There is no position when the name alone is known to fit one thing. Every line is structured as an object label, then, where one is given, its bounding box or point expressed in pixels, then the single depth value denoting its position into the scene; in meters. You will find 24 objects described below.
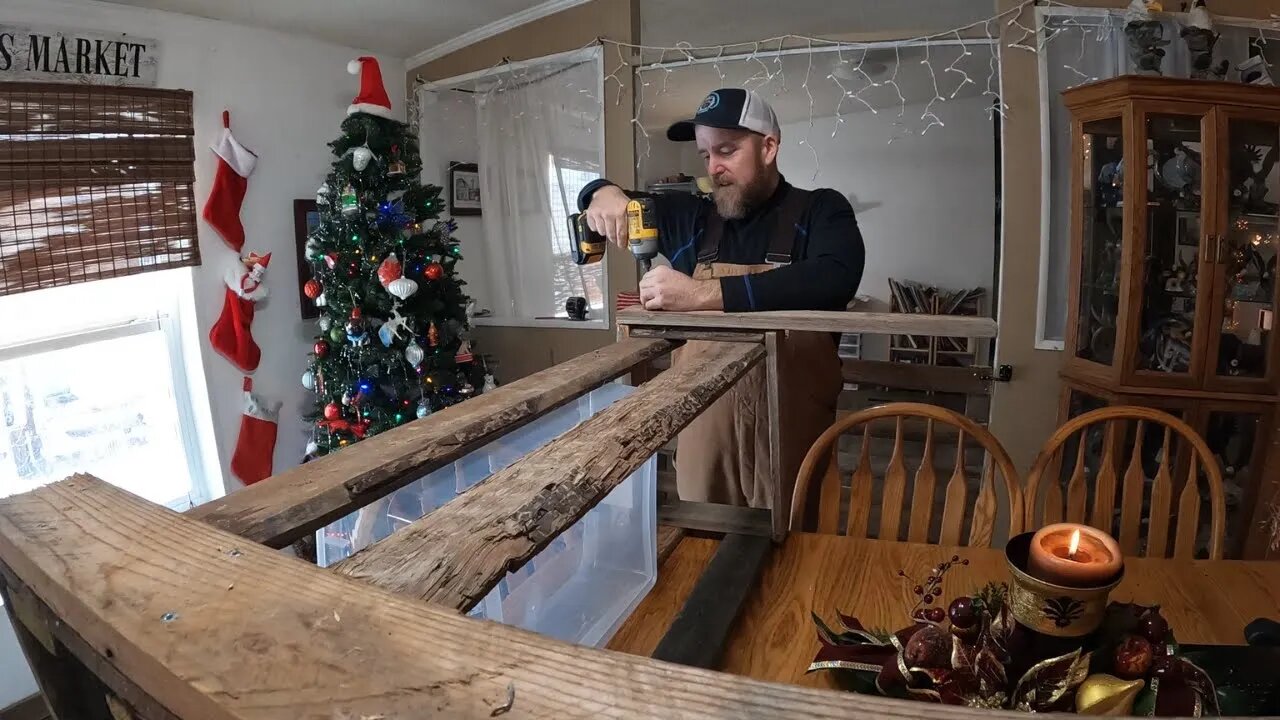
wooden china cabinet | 2.37
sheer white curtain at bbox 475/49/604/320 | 3.56
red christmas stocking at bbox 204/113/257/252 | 2.84
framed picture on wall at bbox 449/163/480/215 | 3.92
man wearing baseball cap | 1.70
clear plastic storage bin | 0.92
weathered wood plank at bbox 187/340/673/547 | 0.55
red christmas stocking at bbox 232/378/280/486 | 3.02
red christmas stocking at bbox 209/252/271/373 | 2.92
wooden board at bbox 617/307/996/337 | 1.13
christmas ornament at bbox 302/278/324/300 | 3.01
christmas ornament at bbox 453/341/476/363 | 3.15
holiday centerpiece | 0.69
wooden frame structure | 0.29
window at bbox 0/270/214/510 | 2.42
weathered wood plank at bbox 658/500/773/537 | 1.29
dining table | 0.99
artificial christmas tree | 2.90
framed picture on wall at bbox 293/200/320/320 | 3.20
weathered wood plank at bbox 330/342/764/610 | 0.44
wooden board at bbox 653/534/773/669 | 0.90
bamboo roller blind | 2.23
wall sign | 2.24
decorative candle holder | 0.70
